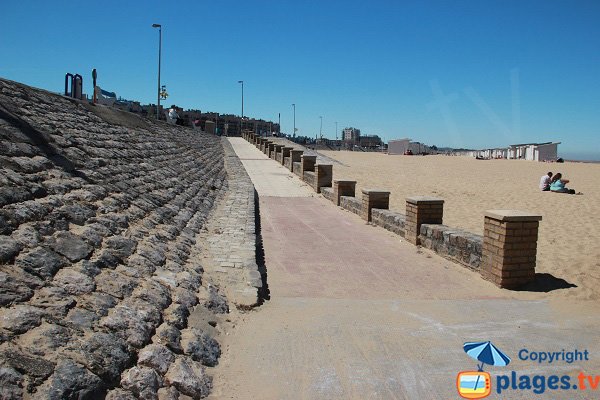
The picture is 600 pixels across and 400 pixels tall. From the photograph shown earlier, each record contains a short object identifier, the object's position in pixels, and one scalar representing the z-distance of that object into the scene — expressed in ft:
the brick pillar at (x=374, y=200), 34.99
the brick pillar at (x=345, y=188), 43.60
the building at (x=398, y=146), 186.41
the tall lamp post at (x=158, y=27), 110.32
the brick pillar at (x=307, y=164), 62.69
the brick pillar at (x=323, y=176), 52.54
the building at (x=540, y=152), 151.33
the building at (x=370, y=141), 331.73
